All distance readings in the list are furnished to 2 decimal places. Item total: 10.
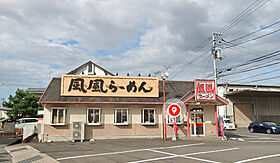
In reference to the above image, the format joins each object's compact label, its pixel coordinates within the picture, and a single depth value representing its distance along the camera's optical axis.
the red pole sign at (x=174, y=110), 14.67
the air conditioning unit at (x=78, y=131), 16.72
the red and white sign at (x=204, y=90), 17.55
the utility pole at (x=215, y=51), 26.81
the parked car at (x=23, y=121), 27.19
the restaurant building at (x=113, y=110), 17.06
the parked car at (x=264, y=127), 25.16
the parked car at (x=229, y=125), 31.33
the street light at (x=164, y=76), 18.11
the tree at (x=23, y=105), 32.31
